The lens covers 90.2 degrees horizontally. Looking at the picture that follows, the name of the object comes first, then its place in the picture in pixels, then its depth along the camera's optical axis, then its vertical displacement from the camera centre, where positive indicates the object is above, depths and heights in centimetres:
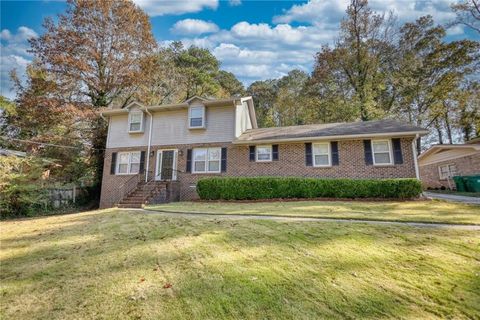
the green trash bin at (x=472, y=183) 1430 +36
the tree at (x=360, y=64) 2161 +1187
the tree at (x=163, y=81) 2044 +1001
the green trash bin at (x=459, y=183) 1541 +38
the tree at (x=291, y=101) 2730 +1035
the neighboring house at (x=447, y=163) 1572 +197
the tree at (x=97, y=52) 1745 +1038
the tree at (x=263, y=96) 3186 +1244
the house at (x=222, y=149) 1212 +223
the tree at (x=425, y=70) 2145 +1083
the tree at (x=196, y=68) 2586 +1347
